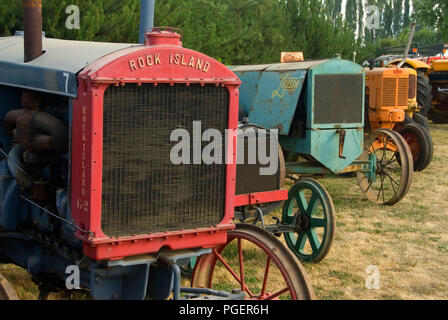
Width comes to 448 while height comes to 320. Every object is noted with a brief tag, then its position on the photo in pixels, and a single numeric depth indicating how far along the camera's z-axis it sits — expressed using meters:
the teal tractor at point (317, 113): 7.02
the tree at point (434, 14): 27.61
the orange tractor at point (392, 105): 9.29
